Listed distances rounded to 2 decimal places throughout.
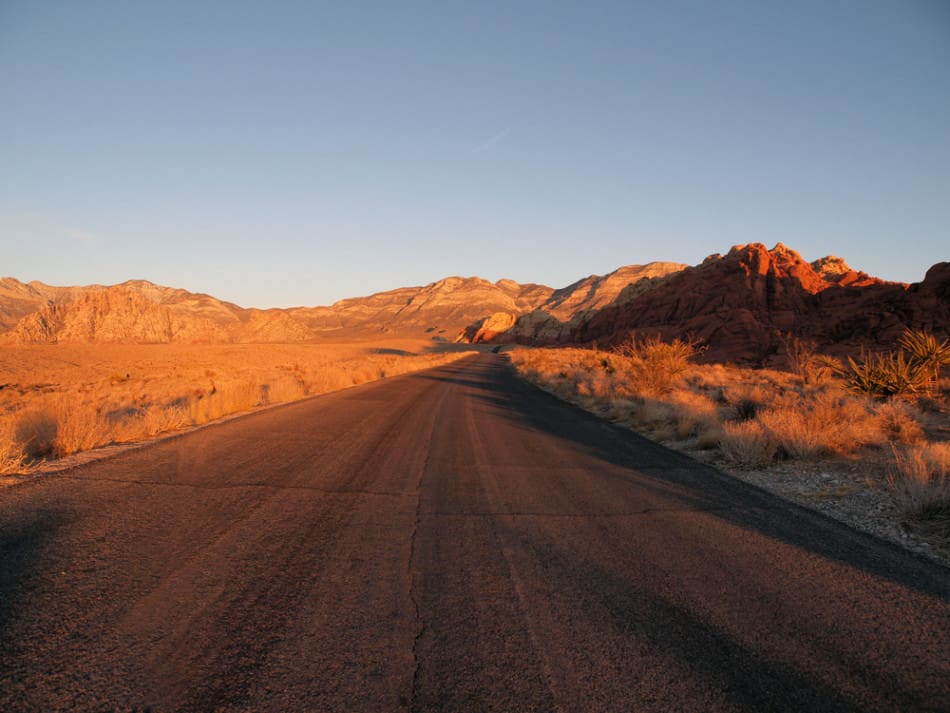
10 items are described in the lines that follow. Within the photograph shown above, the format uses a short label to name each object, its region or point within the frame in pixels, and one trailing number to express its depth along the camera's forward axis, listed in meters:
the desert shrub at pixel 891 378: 13.12
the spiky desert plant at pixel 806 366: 17.88
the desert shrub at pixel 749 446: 8.05
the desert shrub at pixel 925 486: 5.18
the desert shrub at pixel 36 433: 7.24
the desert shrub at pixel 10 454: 5.97
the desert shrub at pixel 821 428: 8.08
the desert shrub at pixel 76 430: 7.28
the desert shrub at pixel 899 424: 8.91
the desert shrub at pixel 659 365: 17.03
